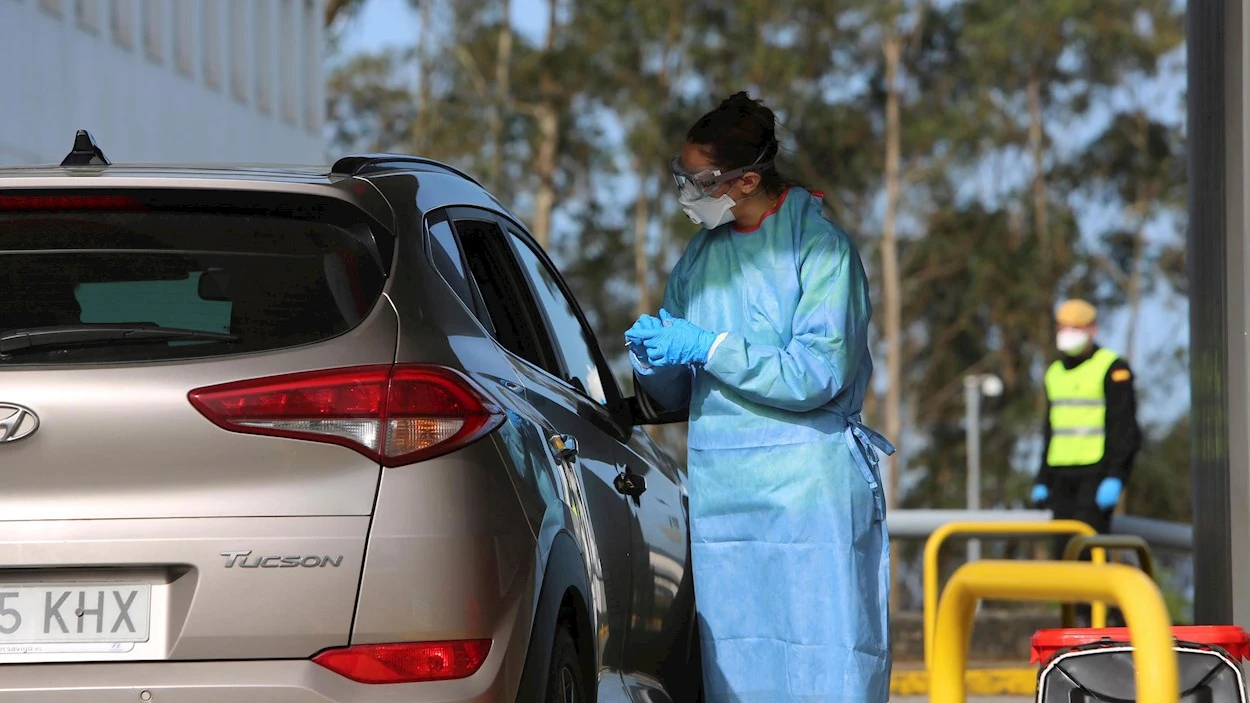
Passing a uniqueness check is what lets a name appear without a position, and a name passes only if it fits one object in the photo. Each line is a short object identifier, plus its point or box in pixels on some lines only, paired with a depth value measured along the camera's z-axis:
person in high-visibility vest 22.03
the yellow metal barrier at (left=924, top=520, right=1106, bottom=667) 16.06
